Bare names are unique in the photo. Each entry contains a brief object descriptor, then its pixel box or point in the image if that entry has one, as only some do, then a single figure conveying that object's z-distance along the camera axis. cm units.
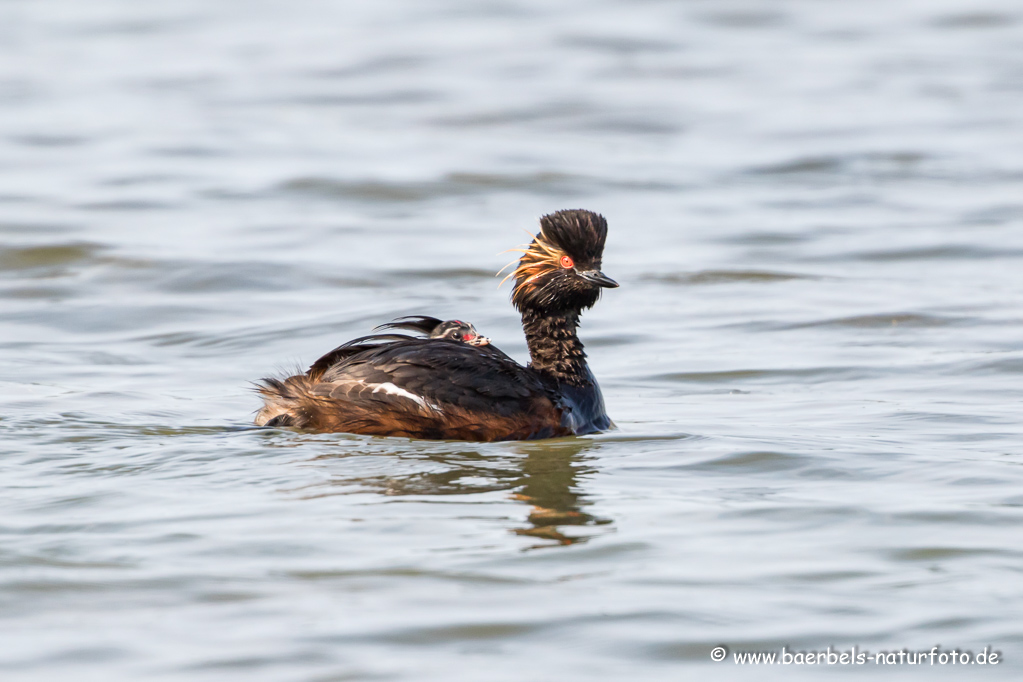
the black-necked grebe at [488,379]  1627
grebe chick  1794
